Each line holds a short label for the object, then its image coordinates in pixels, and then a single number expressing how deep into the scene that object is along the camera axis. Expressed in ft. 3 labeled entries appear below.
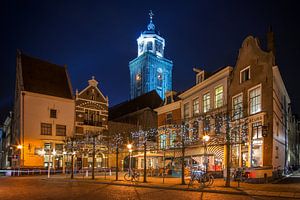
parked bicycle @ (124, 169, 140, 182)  64.97
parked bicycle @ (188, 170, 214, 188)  53.37
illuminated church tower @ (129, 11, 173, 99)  218.72
